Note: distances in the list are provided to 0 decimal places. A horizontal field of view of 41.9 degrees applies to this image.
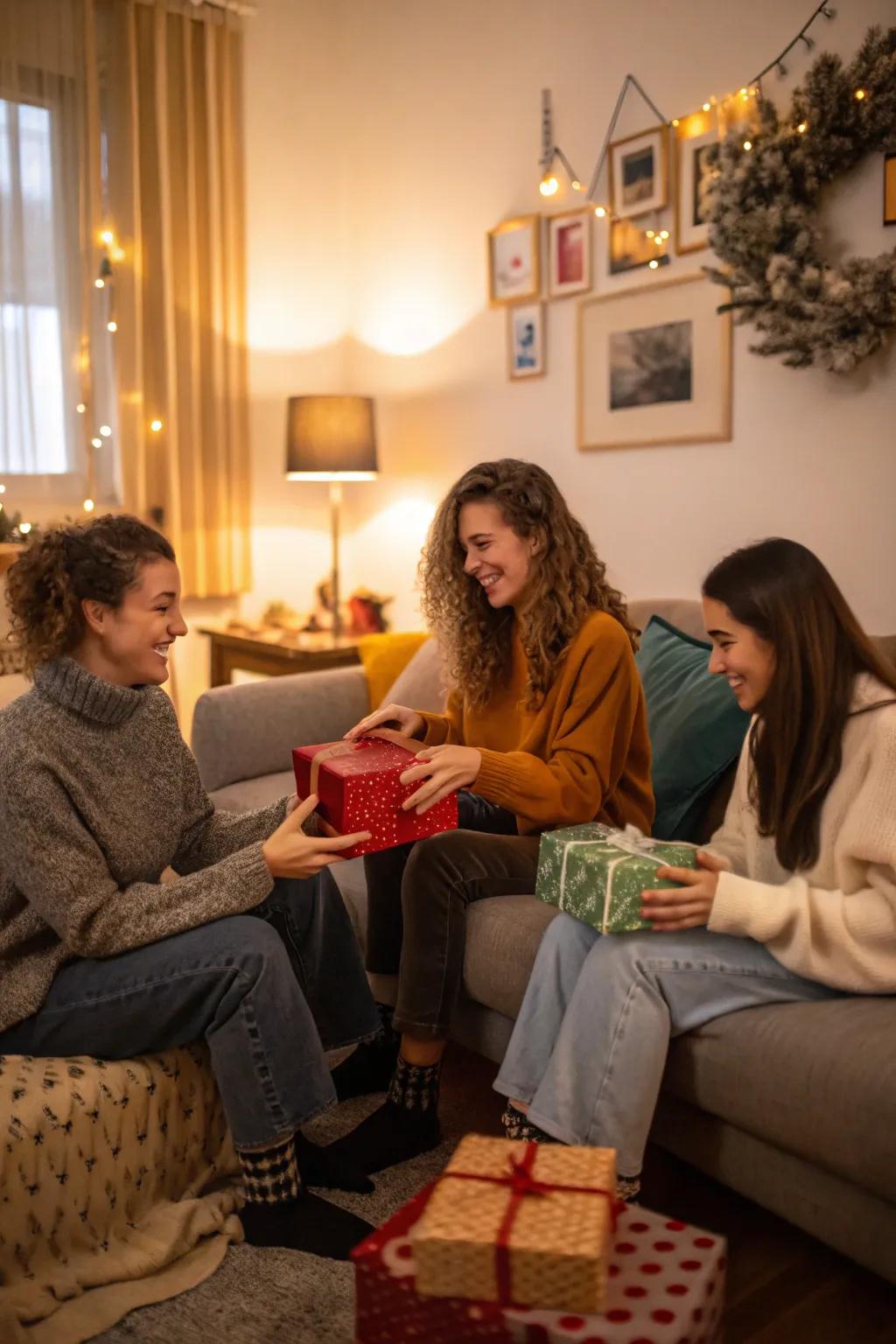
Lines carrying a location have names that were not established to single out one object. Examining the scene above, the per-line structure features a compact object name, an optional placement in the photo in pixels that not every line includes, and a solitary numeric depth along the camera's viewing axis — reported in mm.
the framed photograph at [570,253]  3268
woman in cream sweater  1531
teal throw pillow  2211
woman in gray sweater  1618
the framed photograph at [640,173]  2959
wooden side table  3656
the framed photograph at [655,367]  2900
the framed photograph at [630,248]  3035
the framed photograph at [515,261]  3445
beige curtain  3775
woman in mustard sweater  1886
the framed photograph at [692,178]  2838
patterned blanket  1509
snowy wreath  2379
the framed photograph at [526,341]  3480
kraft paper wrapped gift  1069
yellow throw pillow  3133
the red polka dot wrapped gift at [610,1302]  1071
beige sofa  1418
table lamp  3908
